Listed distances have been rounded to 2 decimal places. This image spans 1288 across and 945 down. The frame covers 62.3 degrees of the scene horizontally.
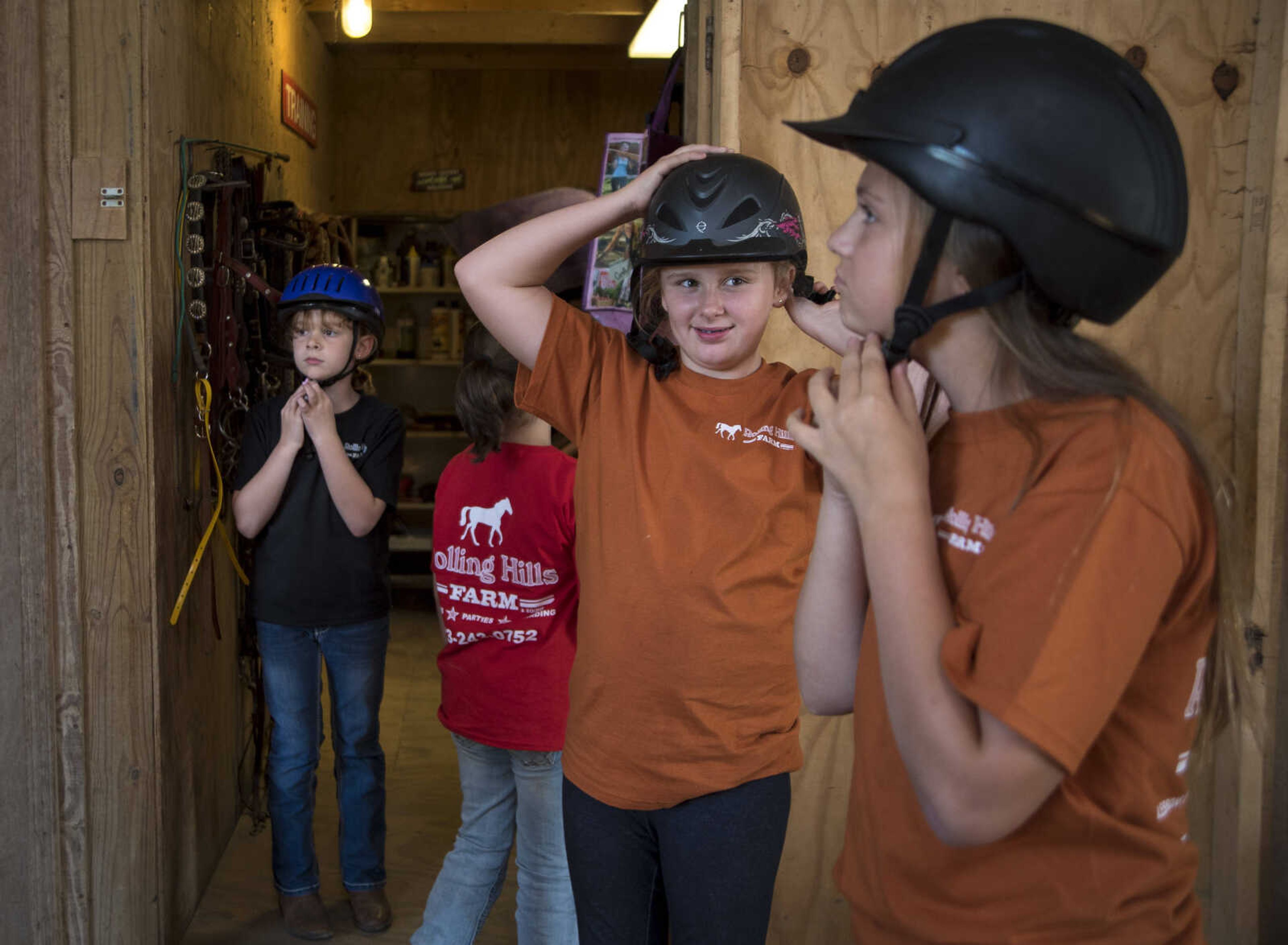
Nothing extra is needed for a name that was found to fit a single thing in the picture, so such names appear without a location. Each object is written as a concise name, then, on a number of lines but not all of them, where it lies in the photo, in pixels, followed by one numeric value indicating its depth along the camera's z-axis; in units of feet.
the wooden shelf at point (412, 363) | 21.38
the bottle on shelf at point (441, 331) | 21.59
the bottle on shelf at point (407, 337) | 21.70
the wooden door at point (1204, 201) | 7.38
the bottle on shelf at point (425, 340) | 21.93
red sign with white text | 15.12
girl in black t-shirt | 8.73
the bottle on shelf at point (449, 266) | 21.91
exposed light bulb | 13.83
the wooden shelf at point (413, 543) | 20.67
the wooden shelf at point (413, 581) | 20.94
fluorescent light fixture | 14.97
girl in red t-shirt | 7.30
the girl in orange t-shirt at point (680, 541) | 5.19
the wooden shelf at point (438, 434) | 21.17
